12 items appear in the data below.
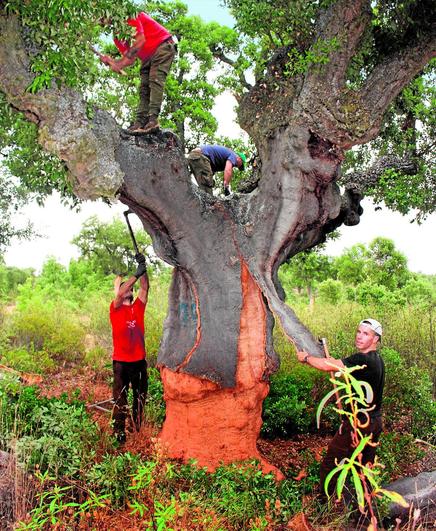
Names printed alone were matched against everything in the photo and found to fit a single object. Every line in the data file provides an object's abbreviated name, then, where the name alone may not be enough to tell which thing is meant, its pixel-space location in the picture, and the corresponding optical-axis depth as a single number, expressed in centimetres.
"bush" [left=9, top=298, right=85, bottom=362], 1202
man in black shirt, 503
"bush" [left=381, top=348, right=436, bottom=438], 733
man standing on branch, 566
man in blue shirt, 695
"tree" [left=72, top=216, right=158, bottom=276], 2577
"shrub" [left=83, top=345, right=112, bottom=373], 1072
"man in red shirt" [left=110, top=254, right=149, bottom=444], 649
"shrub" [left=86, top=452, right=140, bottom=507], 474
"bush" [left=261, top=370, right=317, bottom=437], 739
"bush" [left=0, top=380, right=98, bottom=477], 501
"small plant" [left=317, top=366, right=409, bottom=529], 194
